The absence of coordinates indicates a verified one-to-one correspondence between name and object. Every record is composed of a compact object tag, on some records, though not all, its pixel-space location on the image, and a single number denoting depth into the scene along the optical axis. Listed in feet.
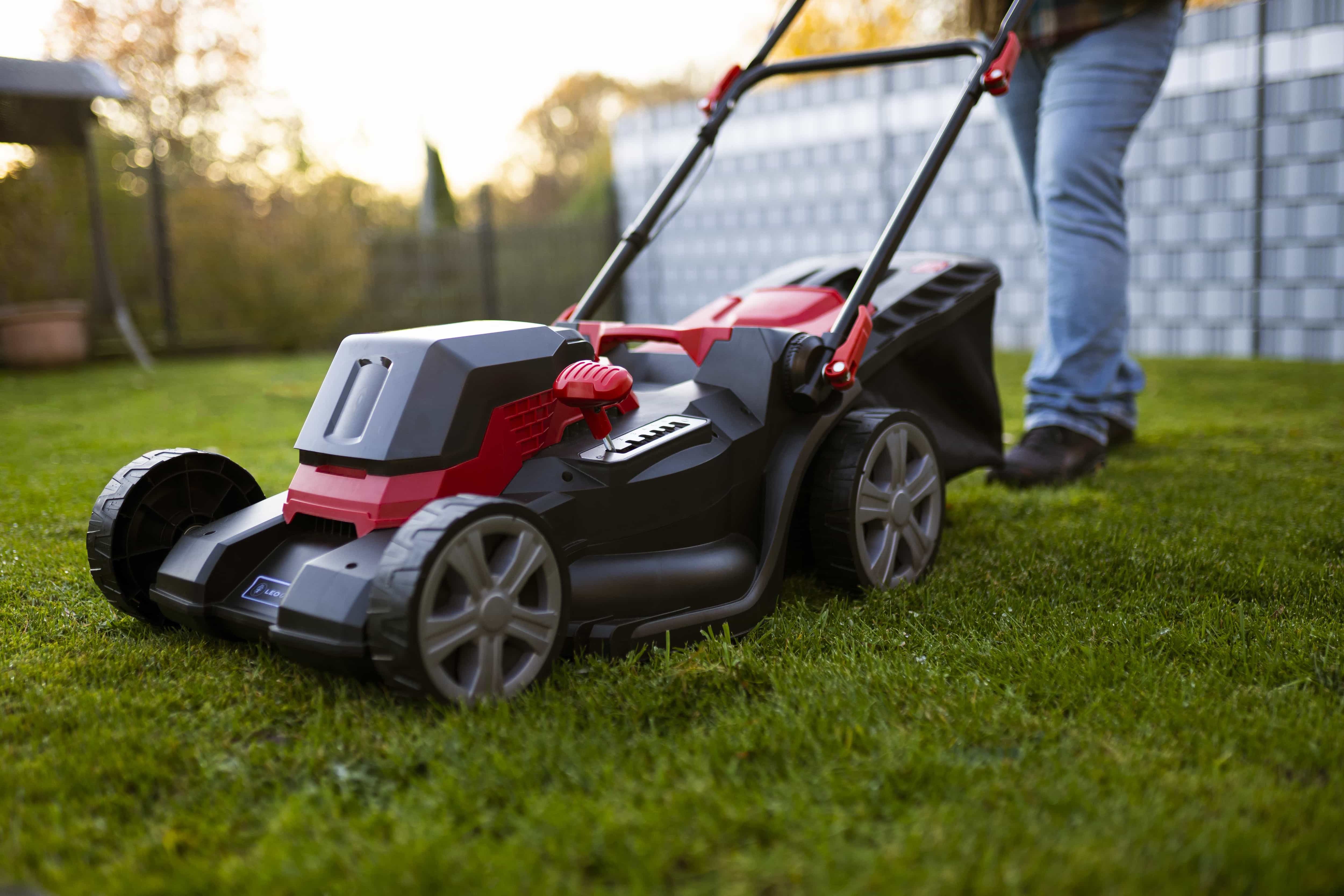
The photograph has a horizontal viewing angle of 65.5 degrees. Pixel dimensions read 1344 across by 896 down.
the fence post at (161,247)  26.20
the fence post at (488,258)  32.27
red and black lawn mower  4.43
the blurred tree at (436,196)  55.16
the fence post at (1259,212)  19.90
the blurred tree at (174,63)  40.06
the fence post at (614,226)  33.78
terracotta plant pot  21.91
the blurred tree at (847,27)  50.90
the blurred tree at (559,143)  85.71
